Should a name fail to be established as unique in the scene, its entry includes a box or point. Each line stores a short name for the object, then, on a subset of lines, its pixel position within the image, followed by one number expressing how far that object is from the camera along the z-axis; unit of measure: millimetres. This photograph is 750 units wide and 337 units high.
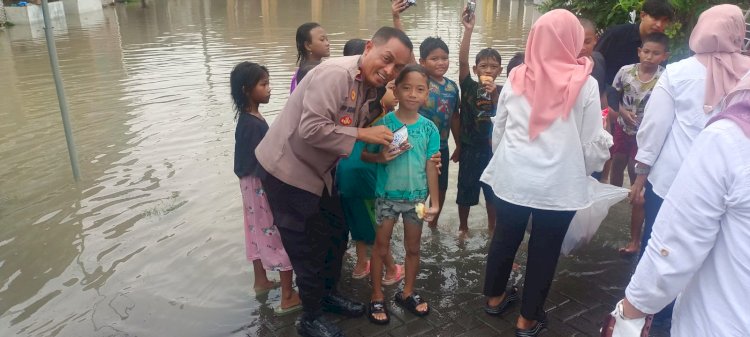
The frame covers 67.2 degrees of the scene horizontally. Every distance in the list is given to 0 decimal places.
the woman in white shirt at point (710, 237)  1509
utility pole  5336
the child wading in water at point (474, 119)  3926
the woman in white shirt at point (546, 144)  2770
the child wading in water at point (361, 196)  3398
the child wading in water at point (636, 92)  4020
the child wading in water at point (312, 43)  4043
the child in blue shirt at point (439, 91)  3830
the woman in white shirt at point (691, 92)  2787
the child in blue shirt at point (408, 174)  3230
